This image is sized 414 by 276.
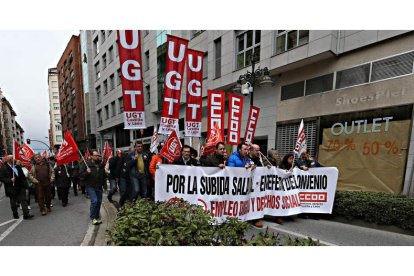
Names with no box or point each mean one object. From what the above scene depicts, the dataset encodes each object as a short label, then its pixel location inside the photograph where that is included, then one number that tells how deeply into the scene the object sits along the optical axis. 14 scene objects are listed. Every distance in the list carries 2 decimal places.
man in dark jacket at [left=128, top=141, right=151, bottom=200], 5.24
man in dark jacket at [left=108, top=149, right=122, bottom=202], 6.99
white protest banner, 3.83
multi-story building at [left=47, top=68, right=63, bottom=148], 63.84
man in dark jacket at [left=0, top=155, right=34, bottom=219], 5.36
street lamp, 7.81
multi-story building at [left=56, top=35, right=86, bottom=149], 37.09
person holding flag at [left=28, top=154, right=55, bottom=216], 5.79
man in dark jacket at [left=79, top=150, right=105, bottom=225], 4.77
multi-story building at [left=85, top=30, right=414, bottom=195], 6.79
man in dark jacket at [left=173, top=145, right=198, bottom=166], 4.49
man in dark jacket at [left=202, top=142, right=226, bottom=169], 4.41
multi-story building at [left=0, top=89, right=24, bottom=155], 68.97
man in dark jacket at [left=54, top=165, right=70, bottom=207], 6.68
